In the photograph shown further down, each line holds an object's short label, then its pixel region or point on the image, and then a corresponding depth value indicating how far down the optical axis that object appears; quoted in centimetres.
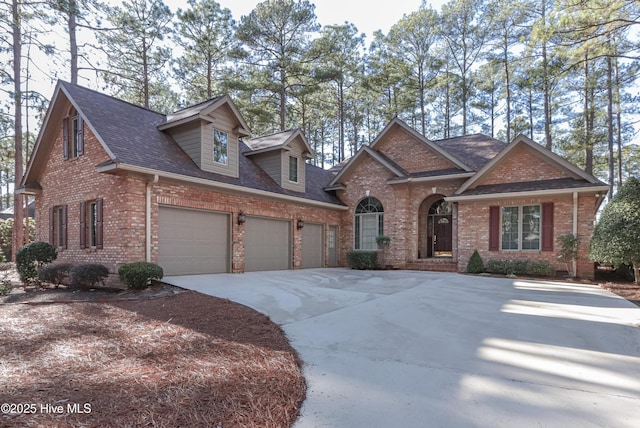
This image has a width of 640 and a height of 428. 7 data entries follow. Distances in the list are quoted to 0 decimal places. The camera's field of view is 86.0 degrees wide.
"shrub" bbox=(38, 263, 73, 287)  901
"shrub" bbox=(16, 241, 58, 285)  956
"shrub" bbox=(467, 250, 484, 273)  1238
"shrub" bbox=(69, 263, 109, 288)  841
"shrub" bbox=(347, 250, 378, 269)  1455
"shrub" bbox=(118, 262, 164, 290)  796
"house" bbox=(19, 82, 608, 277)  934
